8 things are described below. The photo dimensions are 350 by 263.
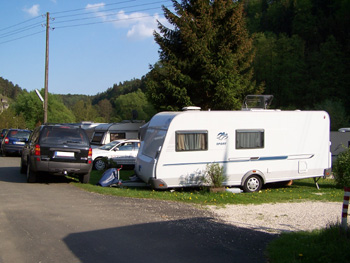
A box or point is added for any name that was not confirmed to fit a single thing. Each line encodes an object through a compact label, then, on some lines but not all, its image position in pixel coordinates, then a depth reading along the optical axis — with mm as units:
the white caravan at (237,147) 11180
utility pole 26531
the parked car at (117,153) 17812
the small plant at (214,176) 11156
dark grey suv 11578
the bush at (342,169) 12633
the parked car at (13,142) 23984
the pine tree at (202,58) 19484
